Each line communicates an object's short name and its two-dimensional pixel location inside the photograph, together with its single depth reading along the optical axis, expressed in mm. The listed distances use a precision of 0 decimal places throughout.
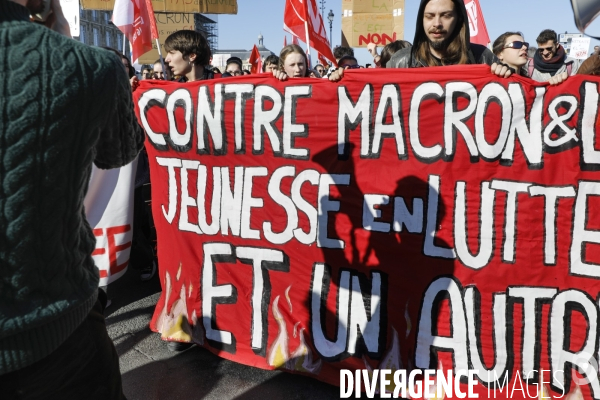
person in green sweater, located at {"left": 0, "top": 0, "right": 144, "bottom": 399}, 1010
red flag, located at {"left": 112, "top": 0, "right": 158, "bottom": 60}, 5605
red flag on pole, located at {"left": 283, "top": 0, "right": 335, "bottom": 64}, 5301
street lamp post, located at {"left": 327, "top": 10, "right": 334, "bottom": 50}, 22391
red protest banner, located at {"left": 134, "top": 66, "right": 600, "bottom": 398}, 2326
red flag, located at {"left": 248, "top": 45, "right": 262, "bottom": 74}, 10300
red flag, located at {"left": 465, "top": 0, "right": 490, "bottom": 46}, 6062
